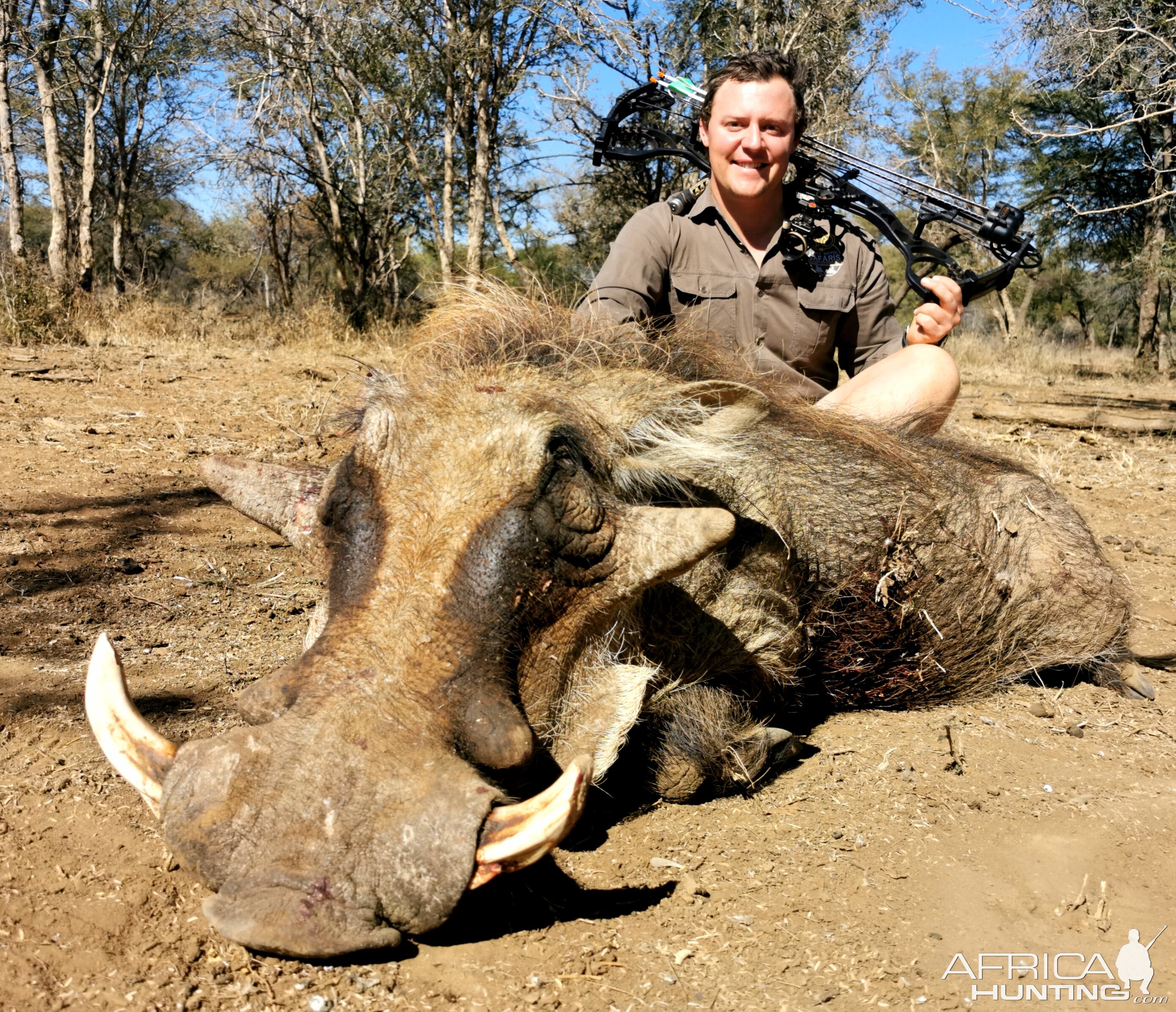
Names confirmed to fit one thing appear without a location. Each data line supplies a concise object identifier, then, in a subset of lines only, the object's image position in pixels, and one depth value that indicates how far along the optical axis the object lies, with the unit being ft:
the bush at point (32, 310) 22.61
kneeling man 10.72
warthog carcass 4.88
